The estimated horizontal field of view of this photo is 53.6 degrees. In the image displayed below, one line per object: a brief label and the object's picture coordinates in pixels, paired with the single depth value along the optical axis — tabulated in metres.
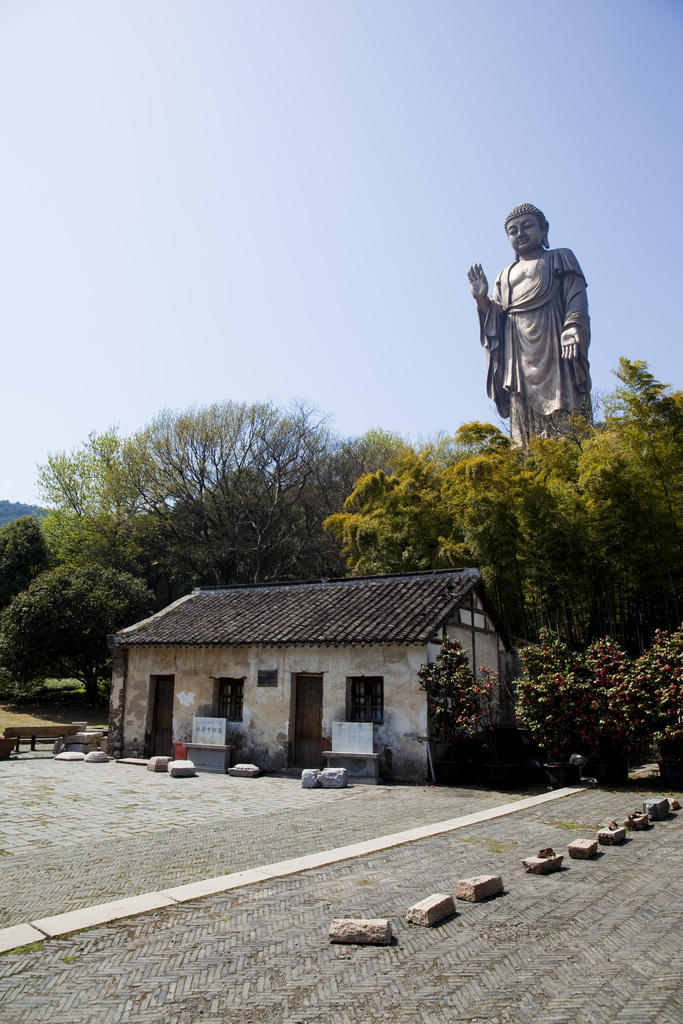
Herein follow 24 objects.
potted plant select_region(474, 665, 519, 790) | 12.62
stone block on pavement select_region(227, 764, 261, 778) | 14.52
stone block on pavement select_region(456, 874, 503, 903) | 5.32
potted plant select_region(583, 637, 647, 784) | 12.10
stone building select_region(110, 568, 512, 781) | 13.81
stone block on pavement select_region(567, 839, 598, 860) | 6.76
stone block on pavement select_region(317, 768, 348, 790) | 12.70
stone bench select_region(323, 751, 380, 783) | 13.34
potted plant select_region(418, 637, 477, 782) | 12.88
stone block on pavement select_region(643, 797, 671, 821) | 9.05
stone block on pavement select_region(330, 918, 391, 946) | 4.42
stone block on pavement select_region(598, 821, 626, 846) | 7.50
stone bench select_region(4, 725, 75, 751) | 17.53
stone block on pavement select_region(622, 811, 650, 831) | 8.38
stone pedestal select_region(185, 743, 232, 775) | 15.30
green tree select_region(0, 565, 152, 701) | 24.30
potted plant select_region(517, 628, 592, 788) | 12.47
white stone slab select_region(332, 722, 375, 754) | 13.56
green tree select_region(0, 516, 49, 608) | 30.67
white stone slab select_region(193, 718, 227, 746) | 15.57
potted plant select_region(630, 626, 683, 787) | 11.69
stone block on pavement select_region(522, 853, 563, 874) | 6.19
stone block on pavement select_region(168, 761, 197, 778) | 14.16
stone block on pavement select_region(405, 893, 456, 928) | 4.76
